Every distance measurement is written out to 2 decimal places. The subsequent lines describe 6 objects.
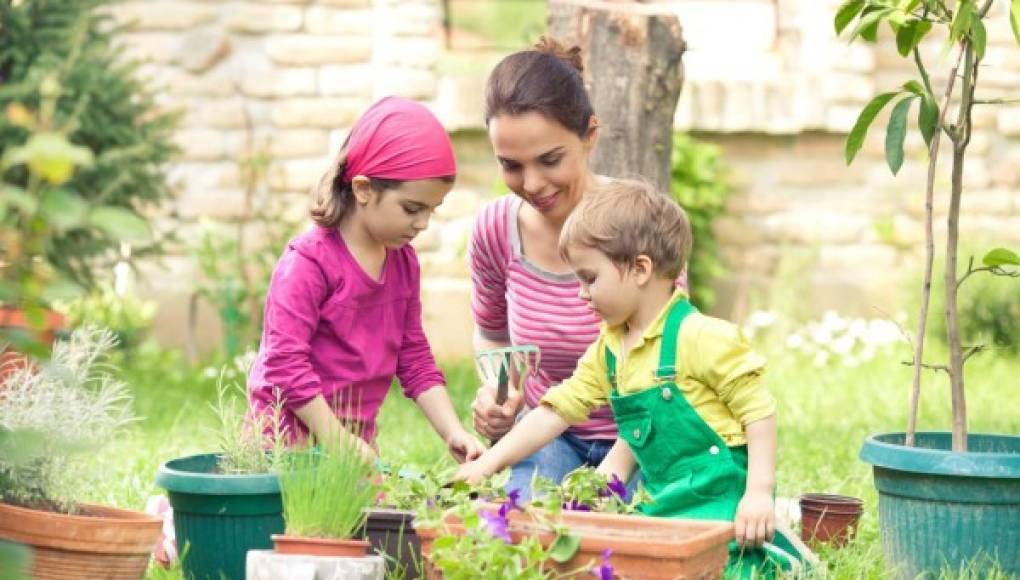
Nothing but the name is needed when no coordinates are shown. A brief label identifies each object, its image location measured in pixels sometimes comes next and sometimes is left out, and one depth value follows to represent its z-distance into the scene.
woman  3.56
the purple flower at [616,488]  3.19
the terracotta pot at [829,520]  3.69
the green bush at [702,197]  8.08
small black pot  3.08
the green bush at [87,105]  7.05
